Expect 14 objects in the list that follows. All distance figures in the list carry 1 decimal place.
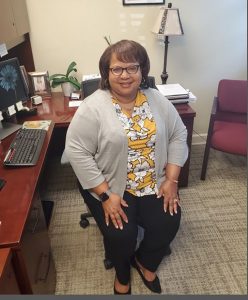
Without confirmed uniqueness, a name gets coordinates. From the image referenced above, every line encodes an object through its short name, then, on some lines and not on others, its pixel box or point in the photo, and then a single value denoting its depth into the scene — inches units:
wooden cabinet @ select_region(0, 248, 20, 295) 33.2
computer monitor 65.6
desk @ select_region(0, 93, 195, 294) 37.8
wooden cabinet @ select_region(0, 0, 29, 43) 64.4
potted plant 90.7
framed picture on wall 88.8
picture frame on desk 89.6
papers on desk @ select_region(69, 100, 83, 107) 83.7
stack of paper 81.1
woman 49.4
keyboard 52.8
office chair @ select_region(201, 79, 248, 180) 83.5
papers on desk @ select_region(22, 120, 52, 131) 68.1
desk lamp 83.1
